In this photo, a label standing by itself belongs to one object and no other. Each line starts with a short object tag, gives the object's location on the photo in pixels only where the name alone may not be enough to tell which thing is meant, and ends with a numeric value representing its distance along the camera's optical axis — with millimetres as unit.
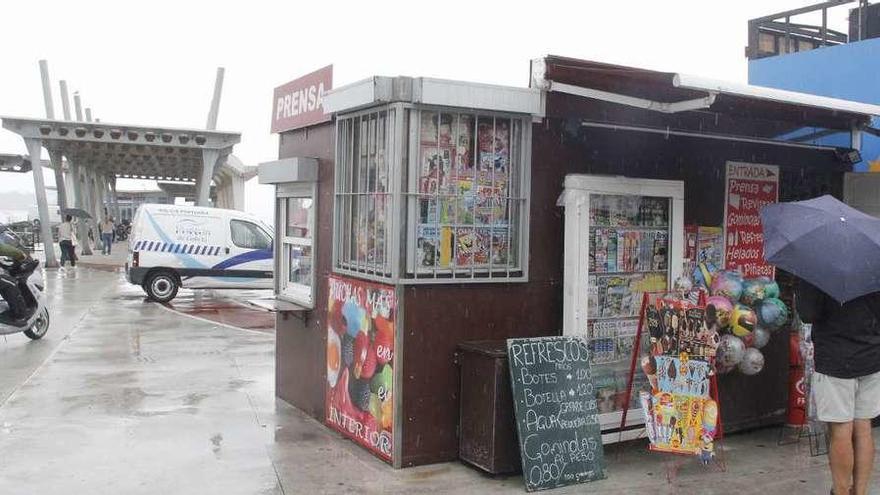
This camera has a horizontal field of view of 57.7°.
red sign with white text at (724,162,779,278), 6902
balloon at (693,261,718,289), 6094
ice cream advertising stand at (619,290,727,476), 5617
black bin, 5309
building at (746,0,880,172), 9242
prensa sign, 6734
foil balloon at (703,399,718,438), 5434
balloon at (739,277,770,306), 5969
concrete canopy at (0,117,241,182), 25750
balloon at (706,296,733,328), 5641
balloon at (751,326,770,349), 5973
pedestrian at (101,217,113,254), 35422
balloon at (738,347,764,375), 5918
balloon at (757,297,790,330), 5992
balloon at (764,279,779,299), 6023
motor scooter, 11370
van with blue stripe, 16781
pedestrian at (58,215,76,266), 26719
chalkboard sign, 5238
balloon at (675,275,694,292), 6004
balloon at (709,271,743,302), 5883
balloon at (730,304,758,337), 5734
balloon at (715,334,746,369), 5742
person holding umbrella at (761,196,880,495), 4535
